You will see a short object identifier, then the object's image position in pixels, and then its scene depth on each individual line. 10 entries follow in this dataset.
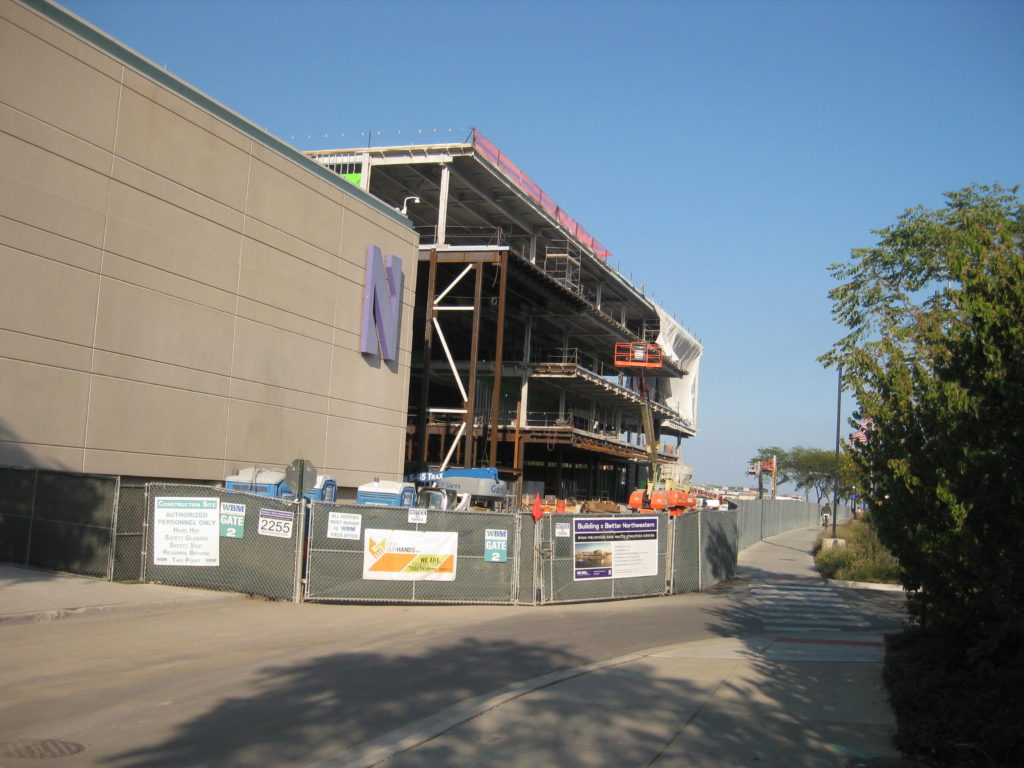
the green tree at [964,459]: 7.29
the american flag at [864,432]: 12.70
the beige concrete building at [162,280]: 21.55
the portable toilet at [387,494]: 24.58
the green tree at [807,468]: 119.75
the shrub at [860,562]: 25.41
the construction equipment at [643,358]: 69.75
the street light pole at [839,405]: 45.16
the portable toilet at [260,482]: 24.12
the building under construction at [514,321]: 47.31
